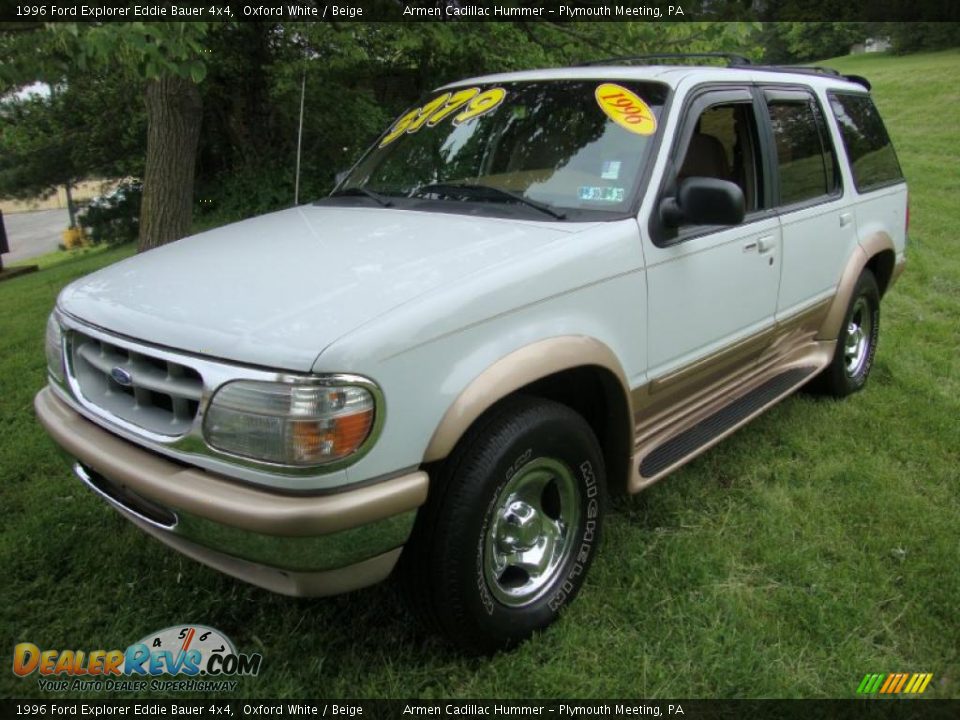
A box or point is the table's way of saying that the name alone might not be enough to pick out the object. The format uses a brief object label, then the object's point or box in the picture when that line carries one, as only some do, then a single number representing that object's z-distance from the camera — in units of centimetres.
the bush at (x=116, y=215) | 1585
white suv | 200
